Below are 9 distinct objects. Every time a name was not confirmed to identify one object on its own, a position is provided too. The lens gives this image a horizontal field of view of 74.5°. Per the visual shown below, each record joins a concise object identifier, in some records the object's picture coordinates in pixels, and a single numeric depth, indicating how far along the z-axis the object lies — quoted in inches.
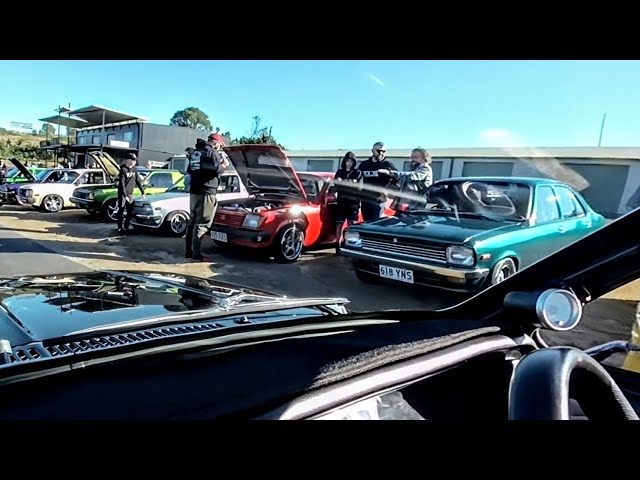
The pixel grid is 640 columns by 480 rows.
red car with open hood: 251.6
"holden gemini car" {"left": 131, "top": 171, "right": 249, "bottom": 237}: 321.4
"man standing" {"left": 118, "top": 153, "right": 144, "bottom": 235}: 343.0
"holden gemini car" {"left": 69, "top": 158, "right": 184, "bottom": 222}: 410.9
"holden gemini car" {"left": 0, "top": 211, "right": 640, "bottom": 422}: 31.5
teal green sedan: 160.2
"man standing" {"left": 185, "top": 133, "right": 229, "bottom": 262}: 239.6
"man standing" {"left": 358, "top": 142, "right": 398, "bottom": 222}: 250.8
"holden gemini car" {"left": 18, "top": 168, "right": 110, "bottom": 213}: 468.8
